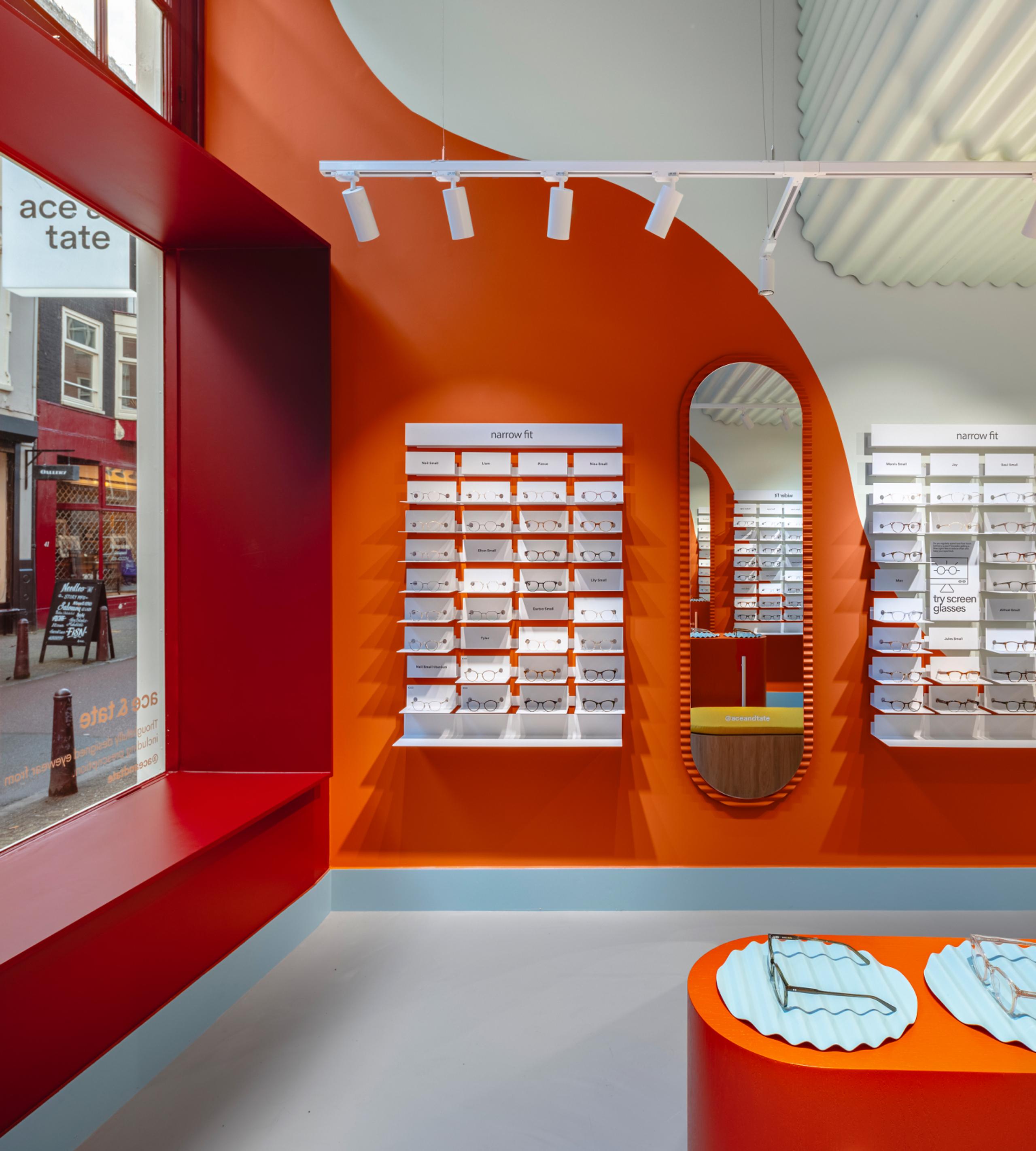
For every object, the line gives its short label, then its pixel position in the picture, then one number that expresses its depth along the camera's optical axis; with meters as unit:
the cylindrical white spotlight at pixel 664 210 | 2.26
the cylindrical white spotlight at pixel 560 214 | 2.27
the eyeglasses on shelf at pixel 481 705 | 3.14
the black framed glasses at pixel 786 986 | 1.60
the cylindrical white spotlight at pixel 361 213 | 2.36
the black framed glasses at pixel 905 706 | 3.16
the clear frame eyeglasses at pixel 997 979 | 1.58
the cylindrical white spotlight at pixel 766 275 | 2.51
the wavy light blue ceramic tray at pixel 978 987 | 1.52
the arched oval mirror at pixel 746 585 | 3.19
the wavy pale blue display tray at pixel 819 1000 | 1.50
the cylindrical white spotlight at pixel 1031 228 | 2.21
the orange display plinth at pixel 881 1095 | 1.42
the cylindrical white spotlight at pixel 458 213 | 2.31
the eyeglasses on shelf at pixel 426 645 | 3.15
